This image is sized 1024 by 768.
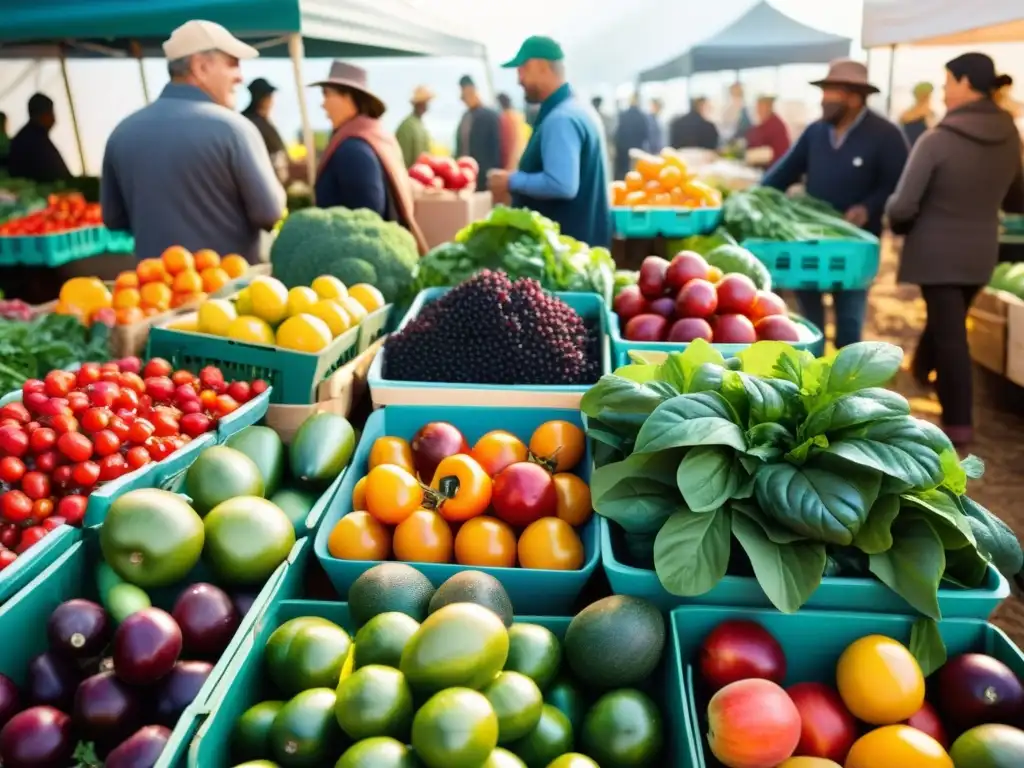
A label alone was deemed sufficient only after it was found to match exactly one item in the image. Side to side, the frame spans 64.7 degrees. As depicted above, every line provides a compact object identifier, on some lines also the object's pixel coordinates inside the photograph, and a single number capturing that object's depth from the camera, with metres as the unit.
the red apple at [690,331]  2.17
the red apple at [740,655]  1.30
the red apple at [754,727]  1.17
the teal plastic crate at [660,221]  4.53
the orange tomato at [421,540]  1.60
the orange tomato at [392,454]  1.85
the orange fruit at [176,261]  3.16
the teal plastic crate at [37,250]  5.78
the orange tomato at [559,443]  1.86
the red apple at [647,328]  2.26
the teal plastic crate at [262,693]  1.15
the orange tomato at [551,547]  1.56
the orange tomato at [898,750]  1.16
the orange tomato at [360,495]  1.76
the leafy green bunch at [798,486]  1.33
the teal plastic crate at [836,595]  1.36
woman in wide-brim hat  3.87
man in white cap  3.52
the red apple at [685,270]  2.43
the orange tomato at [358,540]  1.58
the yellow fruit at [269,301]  2.42
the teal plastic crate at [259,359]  2.18
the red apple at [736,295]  2.30
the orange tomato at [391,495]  1.64
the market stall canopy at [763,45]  12.88
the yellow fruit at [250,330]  2.29
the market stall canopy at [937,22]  4.58
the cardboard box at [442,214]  5.68
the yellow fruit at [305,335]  2.26
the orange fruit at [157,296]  2.95
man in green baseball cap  3.81
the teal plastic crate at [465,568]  1.50
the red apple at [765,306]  2.36
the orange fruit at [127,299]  2.97
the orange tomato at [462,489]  1.66
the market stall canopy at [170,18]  4.86
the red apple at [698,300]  2.26
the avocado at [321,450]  1.88
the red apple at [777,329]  2.20
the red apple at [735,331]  2.18
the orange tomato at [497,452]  1.80
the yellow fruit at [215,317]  2.37
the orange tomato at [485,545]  1.59
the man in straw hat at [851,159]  4.79
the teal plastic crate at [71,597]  1.31
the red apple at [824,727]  1.26
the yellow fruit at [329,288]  2.61
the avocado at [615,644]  1.30
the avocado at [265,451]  1.91
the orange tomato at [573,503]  1.70
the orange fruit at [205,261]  3.26
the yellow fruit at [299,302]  2.44
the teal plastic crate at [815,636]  1.35
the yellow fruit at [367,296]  2.73
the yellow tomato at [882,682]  1.24
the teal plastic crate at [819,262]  4.29
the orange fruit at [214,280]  3.14
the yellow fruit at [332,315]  2.43
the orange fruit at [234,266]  3.29
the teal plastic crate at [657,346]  2.09
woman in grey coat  4.14
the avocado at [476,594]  1.32
